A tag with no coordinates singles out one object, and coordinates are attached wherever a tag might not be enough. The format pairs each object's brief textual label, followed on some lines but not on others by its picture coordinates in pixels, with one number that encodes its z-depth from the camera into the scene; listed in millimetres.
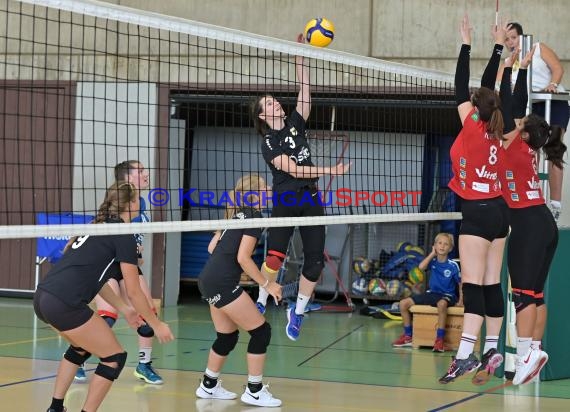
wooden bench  10938
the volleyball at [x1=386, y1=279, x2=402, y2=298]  14234
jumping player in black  7918
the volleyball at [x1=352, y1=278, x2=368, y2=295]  14617
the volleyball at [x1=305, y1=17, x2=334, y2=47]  8336
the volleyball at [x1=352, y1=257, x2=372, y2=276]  14500
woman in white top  7992
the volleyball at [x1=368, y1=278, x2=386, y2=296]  14359
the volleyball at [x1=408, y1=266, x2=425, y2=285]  13633
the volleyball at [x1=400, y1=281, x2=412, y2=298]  14109
